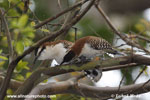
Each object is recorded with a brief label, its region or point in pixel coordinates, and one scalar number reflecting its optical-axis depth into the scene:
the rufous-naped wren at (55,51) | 5.93
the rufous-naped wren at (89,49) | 5.41
